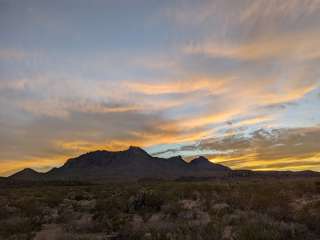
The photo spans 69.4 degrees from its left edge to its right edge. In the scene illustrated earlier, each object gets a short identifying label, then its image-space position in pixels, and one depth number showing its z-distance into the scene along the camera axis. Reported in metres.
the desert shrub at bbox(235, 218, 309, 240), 6.97
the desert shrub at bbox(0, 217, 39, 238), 9.04
